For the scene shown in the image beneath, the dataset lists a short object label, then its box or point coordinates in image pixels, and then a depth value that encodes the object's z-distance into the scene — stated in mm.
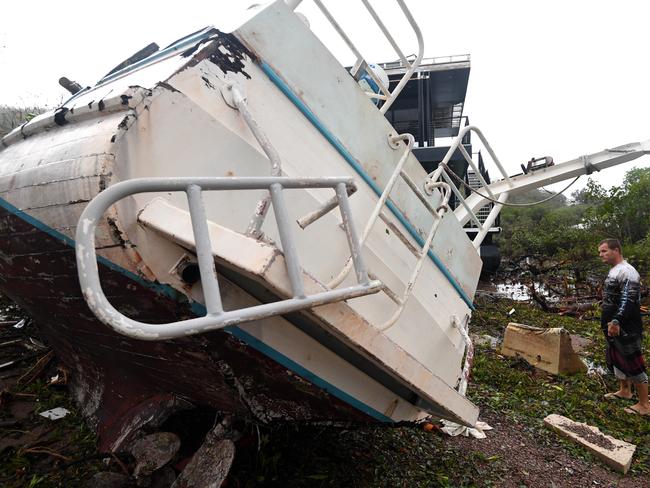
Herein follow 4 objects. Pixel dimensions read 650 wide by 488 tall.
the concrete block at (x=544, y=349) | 4449
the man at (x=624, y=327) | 3746
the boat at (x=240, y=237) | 1305
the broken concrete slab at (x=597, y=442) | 2828
